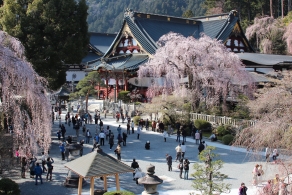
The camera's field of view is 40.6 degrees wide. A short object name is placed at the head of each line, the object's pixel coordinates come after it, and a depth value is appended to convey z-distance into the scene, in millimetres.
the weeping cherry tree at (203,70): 30156
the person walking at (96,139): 22866
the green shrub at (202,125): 28281
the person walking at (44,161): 17366
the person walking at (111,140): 22656
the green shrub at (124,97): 37938
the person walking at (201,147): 20831
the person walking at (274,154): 19070
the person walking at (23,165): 16753
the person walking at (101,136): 23509
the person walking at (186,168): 16875
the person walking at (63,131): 25047
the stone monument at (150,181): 12516
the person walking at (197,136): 24781
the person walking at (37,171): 16062
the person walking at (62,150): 20355
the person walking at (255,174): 15047
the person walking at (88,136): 24334
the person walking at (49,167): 16750
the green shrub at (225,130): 26703
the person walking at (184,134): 25392
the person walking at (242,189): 13773
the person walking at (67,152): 20078
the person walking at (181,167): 17300
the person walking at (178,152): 19931
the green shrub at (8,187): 13297
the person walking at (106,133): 25862
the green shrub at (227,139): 25047
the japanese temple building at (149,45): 38219
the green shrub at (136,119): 31250
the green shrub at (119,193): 11422
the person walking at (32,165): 16812
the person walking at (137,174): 16766
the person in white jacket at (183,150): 20122
